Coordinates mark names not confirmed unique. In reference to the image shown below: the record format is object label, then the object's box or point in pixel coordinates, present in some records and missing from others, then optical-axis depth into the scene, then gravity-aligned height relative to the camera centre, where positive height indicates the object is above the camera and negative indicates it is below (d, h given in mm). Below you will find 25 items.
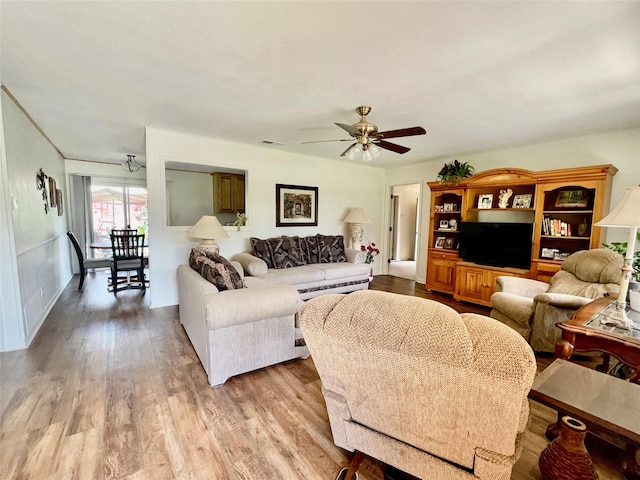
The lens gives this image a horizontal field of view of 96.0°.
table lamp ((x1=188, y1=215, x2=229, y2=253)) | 3688 -249
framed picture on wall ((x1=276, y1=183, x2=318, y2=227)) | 5008 +152
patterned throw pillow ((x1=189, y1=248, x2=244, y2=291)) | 2398 -511
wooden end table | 1649 -714
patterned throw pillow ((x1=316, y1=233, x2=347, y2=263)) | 4977 -600
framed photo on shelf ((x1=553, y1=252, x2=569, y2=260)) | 3795 -493
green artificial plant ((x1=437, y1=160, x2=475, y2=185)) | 4691 +741
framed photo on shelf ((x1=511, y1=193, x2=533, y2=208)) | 4160 +256
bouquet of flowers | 5641 -718
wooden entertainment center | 3579 +54
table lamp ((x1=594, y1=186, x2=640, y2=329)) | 1812 -27
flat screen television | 4012 -385
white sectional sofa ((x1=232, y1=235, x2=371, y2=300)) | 4043 -790
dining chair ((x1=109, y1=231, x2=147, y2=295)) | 4512 -729
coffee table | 1132 -808
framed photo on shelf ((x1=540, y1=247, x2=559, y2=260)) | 3889 -469
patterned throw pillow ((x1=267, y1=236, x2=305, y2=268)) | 4457 -601
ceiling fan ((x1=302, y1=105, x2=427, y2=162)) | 2721 +784
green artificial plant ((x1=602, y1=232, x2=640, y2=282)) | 2562 -366
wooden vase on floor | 1272 -1065
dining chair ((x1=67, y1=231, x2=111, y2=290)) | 4645 -826
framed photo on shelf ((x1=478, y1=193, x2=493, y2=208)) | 4520 +255
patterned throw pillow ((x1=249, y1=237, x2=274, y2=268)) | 4422 -589
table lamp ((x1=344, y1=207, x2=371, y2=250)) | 5484 -152
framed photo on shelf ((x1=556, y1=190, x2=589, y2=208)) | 3736 +268
